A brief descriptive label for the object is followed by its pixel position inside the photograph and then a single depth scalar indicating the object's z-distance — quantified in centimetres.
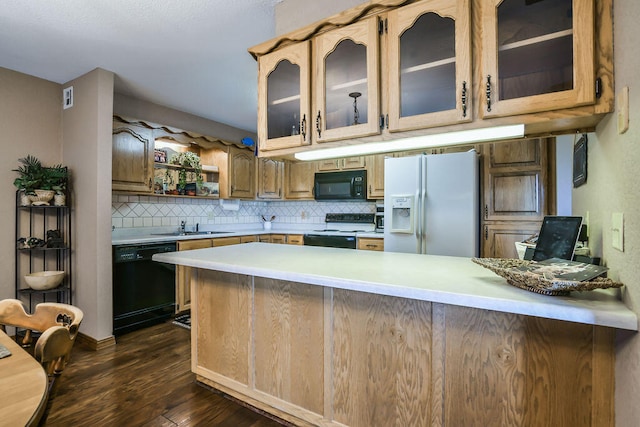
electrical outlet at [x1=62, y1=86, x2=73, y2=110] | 311
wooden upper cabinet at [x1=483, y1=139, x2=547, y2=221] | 306
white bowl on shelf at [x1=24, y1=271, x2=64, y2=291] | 280
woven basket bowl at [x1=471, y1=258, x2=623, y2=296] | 97
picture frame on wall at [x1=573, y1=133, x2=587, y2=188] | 155
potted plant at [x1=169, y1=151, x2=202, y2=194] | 409
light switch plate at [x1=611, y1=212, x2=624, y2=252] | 101
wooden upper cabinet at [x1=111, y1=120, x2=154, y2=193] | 328
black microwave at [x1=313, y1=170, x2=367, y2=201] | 430
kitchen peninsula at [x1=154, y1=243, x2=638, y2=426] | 112
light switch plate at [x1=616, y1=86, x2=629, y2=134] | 97
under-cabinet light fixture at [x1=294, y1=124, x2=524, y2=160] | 148
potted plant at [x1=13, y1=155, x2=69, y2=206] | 277
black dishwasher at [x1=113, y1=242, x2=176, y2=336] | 305
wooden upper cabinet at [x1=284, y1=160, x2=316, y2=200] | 486
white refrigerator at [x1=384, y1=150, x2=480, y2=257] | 310
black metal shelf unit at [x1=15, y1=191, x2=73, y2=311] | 287
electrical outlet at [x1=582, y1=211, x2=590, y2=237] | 155
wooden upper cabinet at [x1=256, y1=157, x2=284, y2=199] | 507
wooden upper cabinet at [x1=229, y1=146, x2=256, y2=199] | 459
